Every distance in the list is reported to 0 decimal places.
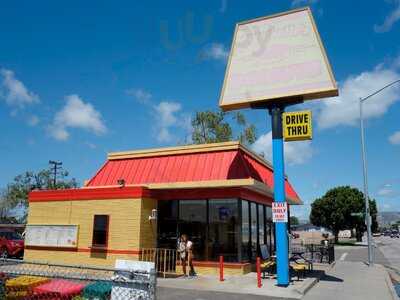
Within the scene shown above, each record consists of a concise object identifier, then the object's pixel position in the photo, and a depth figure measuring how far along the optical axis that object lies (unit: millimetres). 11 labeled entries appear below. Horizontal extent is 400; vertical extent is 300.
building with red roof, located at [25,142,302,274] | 17469
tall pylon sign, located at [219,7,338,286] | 14893
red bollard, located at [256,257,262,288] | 13941
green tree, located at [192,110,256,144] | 50375
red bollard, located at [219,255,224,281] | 15446
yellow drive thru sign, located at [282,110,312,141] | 15055
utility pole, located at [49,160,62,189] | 60072
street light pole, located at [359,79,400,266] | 25734
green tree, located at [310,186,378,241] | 64438
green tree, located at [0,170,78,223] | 61781
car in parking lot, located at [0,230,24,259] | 26375
